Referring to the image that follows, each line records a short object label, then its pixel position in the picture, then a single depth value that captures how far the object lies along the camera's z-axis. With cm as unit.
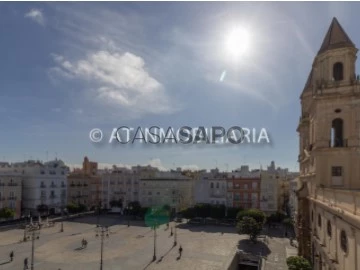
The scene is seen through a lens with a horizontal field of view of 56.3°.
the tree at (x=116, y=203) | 8006
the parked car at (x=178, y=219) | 6400
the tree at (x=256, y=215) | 4822
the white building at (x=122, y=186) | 8262
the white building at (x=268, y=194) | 6656
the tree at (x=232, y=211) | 6088
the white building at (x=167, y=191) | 7656
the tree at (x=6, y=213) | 5750
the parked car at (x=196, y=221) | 6248
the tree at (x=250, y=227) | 4403
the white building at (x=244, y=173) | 7039
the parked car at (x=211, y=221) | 6176
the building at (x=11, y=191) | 6581
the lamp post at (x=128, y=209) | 7212
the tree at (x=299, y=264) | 2294
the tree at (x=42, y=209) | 6994
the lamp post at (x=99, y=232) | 4935
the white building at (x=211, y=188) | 7044
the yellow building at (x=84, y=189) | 8158
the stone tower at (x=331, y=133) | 2312
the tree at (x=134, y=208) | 6981
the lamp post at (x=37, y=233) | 4791
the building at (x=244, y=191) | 6719
